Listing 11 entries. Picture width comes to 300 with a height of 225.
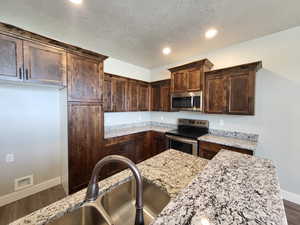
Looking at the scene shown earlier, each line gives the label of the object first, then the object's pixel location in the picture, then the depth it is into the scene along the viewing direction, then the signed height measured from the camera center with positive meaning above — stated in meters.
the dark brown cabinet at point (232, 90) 2.36 +0.39
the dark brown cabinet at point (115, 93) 3.12 +0.39
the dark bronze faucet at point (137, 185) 0.69 -0.45
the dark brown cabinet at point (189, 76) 2.90 +0.78
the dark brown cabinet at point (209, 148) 2.44 -0.77
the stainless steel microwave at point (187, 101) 2.96 +0.19
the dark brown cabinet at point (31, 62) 1.69 +0.66
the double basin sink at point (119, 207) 0.81 -0.69
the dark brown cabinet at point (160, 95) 3.76 +0.40
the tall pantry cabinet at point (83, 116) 2.26 -0.15
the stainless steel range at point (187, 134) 2.82 -0.59
